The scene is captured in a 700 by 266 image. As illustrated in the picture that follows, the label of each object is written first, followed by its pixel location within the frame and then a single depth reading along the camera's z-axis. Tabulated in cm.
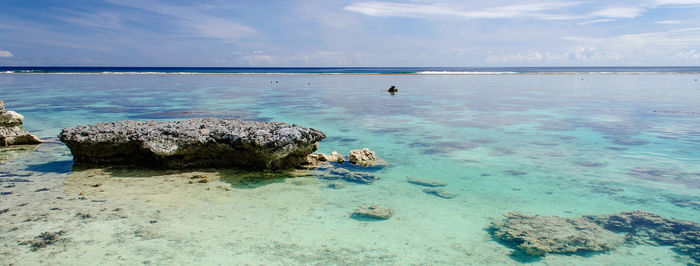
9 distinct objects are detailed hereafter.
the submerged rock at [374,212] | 561
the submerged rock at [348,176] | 730
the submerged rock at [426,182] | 715
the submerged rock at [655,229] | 474
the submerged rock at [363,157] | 838
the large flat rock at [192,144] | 742
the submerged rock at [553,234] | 461
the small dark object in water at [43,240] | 455
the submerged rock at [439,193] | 654
